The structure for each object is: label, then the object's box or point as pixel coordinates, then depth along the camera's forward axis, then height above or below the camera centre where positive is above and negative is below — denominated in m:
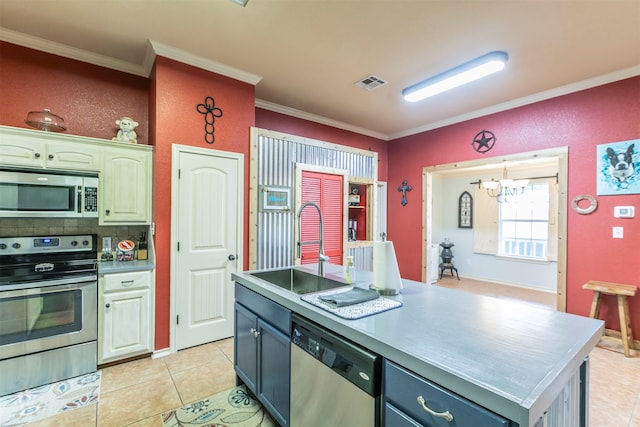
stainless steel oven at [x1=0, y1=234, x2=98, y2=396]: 2.17 -0.85
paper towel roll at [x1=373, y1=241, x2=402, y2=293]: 1.67 -0.33
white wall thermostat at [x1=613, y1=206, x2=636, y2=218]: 3.12 +0.04
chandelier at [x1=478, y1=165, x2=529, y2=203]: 5.02 +0.51
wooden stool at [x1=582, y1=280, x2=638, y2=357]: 2.95 -0.94
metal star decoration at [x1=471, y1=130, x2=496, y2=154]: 4.27 +1.11
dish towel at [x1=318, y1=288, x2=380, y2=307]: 1.46 -0.47
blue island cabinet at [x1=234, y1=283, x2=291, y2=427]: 1.64 -0.91
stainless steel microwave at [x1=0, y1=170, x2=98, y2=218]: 2.29 +0.13
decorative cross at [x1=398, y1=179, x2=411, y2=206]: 5.46 +0.44
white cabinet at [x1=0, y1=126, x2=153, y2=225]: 2.33 +0.43
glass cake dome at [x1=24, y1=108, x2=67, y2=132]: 2.46 +0.78
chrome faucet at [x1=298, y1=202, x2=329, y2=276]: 2.12 -0.36
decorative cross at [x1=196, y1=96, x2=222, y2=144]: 3.07 +1.05
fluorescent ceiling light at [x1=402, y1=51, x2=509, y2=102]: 2.82 +1.51
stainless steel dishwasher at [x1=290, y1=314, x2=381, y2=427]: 1.12 -0.76
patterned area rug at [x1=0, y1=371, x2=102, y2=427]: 1.94 -1.42
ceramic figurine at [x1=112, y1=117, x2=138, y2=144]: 2.87 +0.82
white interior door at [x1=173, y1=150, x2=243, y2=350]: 2.92 -0.35
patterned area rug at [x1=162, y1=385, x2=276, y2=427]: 1.89 -1.42
